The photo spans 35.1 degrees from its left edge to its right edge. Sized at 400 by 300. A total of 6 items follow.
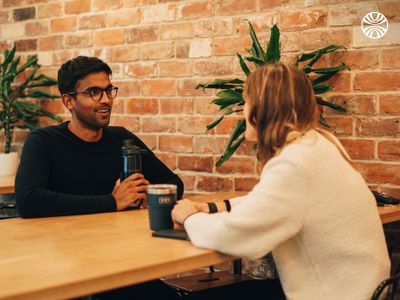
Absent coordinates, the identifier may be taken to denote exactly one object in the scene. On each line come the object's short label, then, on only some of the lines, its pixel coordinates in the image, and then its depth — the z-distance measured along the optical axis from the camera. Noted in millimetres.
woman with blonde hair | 1623
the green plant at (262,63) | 2627
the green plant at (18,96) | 3926
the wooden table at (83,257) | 1342
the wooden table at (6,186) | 3032
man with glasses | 2523
